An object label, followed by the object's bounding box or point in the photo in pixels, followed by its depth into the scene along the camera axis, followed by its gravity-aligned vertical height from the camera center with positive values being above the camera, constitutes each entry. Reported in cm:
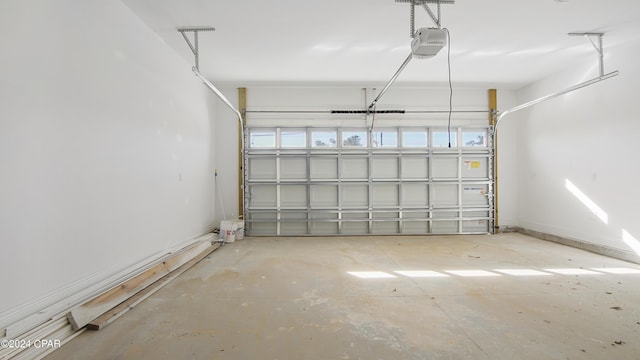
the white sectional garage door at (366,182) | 555 -6
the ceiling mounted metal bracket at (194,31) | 326 +201
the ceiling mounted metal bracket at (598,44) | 351 +200
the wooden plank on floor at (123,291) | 194 -106
